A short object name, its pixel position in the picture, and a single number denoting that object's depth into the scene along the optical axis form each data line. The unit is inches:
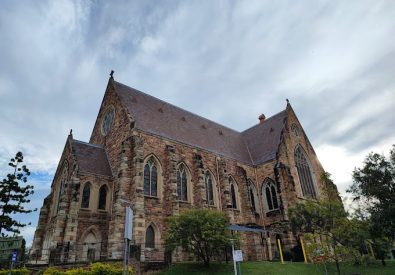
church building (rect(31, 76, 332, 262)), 756.0
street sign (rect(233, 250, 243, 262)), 506.3
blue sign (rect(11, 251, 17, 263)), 557.0
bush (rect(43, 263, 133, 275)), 513.0
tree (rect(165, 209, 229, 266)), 645.3
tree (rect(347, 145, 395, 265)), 706.8
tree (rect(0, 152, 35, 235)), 995.9
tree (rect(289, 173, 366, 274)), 641.6
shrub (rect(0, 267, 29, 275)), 552.6
